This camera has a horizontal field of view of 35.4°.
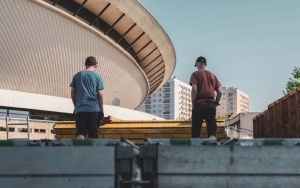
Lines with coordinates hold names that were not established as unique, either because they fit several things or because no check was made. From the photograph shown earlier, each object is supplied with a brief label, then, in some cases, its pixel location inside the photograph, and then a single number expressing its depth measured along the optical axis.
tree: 58.50
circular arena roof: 32.69
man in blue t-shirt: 7.12
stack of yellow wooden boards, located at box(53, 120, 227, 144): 10.36
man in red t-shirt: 7.67
